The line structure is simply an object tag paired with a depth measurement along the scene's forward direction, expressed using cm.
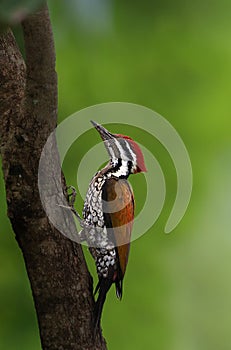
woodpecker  769
